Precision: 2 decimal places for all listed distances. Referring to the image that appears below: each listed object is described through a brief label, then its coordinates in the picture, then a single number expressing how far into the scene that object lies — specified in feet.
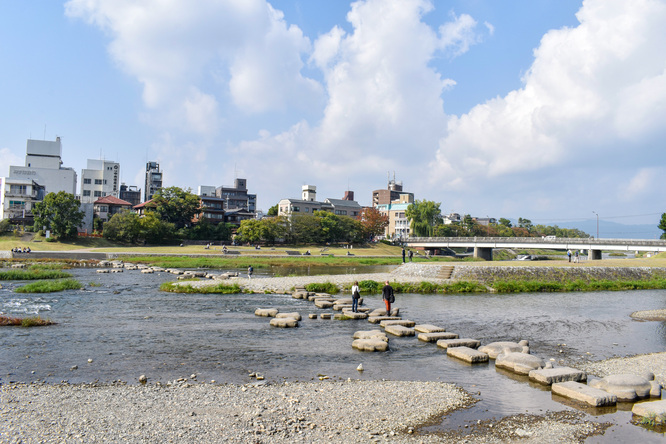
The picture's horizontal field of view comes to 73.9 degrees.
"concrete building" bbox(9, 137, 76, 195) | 376.48
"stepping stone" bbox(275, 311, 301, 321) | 75.10
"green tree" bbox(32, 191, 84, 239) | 273.75
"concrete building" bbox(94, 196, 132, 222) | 346.33
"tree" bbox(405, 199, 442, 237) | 408.05
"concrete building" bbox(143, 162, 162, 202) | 557.58
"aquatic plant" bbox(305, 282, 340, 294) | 117.70
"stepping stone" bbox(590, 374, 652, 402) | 40.16
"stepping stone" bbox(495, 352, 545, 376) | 47.93
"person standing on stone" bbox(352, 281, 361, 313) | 83.09
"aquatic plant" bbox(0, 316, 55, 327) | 67.15
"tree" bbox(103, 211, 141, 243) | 292.20
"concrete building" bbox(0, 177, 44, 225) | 320.50
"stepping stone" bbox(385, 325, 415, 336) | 66.18
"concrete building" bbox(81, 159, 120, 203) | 416.01
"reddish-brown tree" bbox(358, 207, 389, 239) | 404.36
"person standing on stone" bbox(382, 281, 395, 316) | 79.15
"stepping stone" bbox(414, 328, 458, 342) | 62.72
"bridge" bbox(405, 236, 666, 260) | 258.41
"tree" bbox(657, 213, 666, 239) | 337.09
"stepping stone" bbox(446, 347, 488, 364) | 52.47
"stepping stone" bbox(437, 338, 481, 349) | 59.16
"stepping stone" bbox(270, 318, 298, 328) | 70.69
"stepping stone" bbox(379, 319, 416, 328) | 71.72
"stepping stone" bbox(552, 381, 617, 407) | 38.78
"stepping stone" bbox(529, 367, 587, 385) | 44.16
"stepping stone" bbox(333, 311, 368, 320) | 79.25
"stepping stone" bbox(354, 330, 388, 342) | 61.19
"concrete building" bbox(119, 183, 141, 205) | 519.60
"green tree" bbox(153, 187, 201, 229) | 345.92
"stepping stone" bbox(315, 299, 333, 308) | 90.79
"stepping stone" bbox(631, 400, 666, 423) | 35.34
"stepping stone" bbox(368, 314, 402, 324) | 76.02
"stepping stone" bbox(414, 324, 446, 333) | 65.77
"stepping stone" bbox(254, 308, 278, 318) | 79.46
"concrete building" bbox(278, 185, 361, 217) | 455.63
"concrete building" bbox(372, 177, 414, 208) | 625.41
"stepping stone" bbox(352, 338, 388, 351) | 56.84
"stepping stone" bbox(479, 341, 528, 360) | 54.34
